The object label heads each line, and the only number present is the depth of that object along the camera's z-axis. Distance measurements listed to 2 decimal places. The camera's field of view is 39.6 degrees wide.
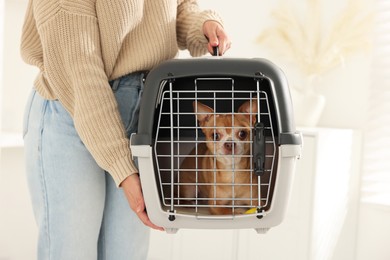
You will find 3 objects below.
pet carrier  0.94
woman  1.01
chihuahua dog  0.98
